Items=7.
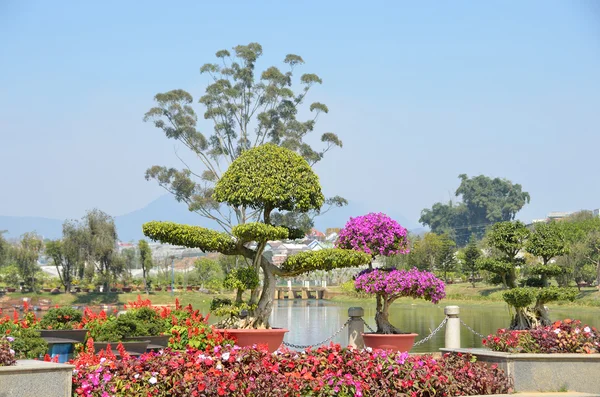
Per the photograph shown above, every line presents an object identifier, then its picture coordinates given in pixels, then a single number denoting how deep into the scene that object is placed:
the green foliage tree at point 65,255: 52.38
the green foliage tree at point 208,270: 69.19
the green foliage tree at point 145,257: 60.28
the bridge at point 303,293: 66.93
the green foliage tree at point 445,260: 67.50
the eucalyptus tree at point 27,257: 55.97
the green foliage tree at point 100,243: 52.12
